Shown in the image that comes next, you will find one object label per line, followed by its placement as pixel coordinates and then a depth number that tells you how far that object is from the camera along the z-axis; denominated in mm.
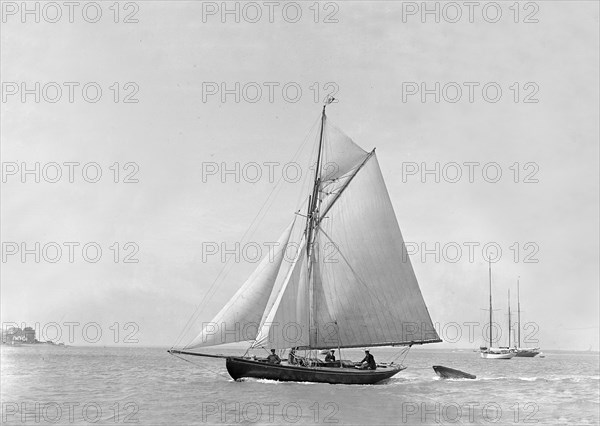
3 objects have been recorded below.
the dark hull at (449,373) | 56500
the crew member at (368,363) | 43747
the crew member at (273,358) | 41603
